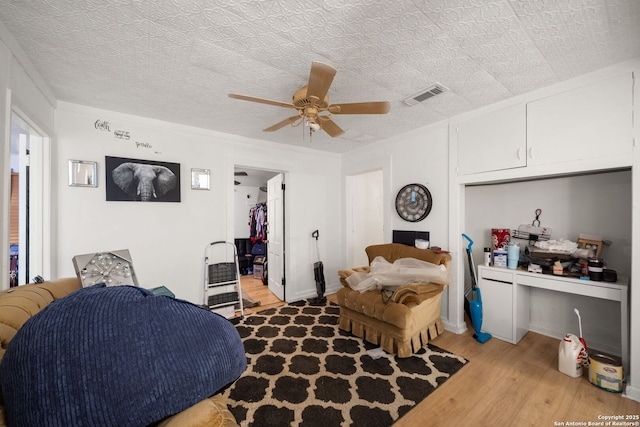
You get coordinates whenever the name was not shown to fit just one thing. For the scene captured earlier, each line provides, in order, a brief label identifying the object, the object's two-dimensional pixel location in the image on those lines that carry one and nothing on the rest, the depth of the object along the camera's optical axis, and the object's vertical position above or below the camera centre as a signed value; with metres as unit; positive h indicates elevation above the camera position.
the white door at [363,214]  4.43 -0.01
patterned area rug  1.73 -1.38
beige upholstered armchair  2.35 -1.00
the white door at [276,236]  4.06 -0.38
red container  2.91 -0.28
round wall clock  3.17 +0.15
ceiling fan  1.57 +0.82
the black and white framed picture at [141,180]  2.67 +0.38
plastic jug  2.05 -1.20
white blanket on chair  2.52 -0.65
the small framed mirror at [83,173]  2.49 +0.41
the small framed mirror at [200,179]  3.15 +0.44
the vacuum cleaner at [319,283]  3.83 -1.07
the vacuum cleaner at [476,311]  2.68 -1.07
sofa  0.65 -0.43
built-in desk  2.23 -0.83
